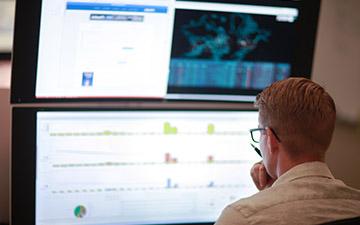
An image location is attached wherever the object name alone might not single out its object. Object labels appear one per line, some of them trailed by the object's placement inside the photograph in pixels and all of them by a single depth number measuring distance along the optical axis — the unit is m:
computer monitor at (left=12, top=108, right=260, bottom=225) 1.66
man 1.22
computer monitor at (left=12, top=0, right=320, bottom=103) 1.60
